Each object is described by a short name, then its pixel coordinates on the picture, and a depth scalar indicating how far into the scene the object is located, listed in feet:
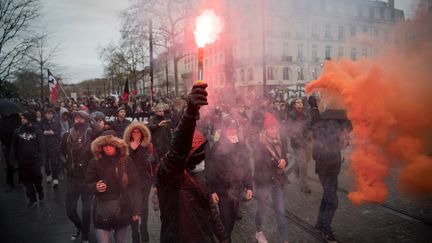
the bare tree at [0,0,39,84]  42.06
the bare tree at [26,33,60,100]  45.33
